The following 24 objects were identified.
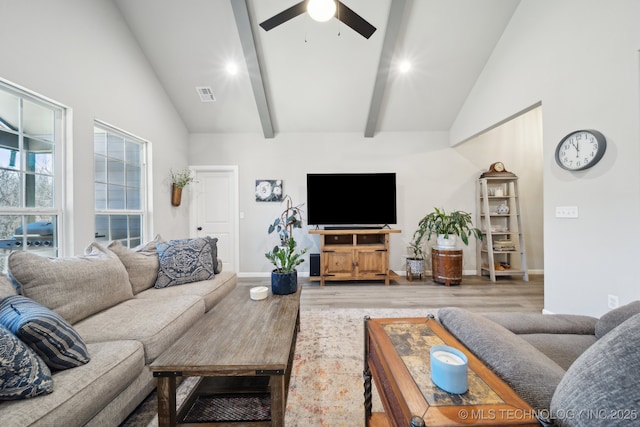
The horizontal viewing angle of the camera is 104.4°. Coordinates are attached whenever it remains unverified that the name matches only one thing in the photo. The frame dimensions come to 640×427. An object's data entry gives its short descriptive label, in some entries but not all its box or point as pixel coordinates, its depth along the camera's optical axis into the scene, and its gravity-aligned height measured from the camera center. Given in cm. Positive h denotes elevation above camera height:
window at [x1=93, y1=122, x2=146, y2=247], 276 +36
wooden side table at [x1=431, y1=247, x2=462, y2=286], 379 -84
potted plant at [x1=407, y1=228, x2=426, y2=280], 407 -77
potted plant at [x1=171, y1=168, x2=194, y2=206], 392 +47
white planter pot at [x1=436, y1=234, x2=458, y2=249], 387 -47
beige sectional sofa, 100 -70
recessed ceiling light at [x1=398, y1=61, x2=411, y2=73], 342 +204
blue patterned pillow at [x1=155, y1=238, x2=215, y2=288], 239 -49
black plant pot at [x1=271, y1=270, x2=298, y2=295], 207 -59
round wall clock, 208 +55
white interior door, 446 +8
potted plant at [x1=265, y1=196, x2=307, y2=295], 207 -51
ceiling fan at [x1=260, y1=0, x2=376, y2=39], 198 +168
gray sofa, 53 -53
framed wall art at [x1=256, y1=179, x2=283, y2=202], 444 +40
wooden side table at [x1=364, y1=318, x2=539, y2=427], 68 -58
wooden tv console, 388 -75
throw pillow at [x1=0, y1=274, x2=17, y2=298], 129 -39
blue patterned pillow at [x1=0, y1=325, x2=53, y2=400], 90 -59
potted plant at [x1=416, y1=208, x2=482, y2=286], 380 -48
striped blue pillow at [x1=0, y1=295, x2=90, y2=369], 107 -53
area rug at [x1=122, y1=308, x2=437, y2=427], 140 -114
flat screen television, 411 +24
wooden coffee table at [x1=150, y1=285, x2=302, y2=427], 112 -69
